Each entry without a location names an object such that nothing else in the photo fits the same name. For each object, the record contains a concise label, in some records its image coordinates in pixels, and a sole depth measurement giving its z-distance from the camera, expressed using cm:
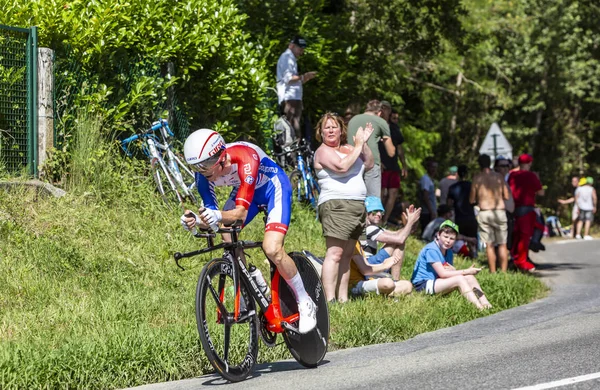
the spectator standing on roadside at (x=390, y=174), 1720
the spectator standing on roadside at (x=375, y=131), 1474
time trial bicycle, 762
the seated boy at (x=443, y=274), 1230
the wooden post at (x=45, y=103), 1347
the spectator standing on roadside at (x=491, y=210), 1641
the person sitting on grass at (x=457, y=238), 1794
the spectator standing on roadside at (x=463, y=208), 1797
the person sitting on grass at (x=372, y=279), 1190
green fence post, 1331
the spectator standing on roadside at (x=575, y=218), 3114
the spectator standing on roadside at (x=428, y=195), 2072
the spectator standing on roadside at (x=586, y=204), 3020
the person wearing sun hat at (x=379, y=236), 1273
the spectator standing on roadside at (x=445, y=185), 2050
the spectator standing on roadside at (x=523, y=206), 1812
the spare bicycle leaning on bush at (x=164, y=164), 1415
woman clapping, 1119
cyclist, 762
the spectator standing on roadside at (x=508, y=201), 1733
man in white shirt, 1675
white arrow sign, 2766
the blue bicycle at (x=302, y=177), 1723
